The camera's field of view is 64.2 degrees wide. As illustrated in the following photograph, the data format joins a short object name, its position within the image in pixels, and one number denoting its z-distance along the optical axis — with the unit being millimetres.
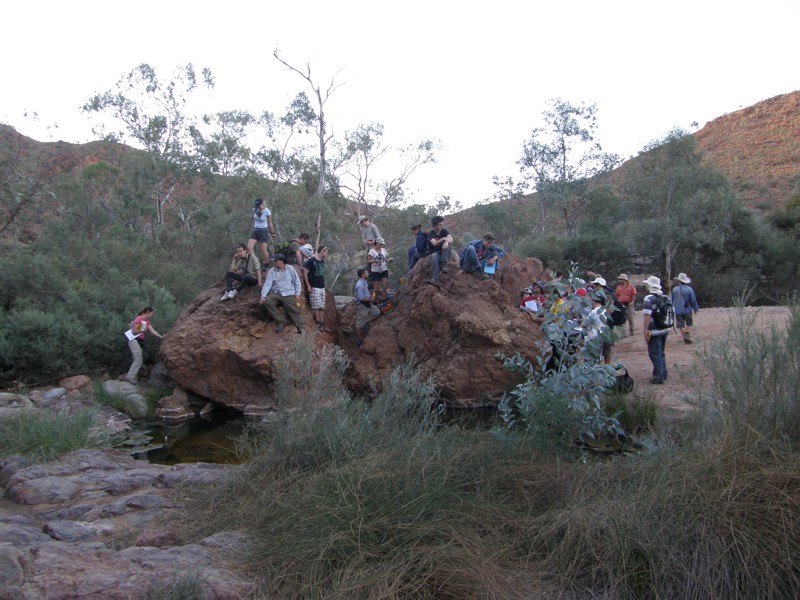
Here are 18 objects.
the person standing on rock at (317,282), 12219
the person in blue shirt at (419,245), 12677
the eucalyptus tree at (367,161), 28734
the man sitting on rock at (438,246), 11648
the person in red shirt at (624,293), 12516
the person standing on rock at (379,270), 12594
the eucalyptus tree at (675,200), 24328
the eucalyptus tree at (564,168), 32875
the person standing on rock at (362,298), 13148
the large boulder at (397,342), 11211
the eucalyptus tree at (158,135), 31516
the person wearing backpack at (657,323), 9570
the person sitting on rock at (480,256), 11906
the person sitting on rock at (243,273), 12445
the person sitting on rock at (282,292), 11438
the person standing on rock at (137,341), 13070
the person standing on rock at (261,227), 12243
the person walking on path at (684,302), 12062
